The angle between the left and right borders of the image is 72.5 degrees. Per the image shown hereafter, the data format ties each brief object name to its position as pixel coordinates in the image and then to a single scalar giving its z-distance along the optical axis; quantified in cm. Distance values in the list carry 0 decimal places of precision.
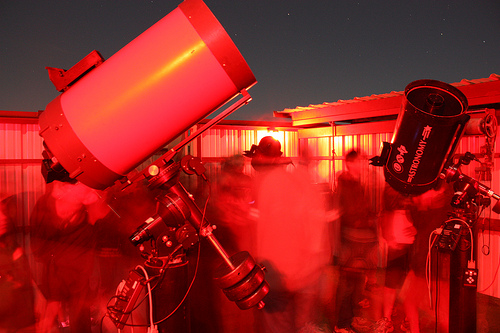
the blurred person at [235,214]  400
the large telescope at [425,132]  216
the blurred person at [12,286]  386
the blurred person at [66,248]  335
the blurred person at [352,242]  406
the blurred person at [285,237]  343
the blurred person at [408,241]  405
